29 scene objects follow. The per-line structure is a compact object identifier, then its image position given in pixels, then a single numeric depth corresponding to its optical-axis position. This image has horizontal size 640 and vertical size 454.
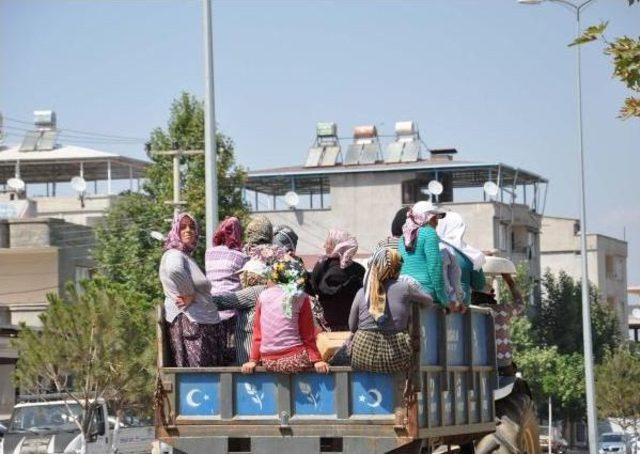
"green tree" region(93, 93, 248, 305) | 42.59
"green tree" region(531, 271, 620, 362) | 83.44
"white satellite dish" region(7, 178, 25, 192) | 79.00
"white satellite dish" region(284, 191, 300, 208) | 84.00
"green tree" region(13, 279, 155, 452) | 35.47
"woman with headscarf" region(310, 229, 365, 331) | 12.54
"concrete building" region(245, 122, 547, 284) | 83.69
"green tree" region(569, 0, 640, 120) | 11.87
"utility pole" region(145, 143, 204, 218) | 40.78
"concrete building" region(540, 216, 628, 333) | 97.41
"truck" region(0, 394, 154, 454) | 32.97
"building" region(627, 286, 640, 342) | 108.37
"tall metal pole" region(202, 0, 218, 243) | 24.55
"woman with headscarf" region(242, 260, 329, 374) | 11.51
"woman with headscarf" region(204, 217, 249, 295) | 12.68
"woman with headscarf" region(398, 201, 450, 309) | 12.17
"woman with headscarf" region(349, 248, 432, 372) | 11.14
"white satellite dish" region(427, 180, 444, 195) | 78.44
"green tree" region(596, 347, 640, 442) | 61.88
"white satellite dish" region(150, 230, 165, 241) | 42.18
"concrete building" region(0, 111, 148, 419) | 62.19
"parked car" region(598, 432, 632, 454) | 59.42
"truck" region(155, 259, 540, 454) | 11.26
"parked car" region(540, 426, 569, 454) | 60.35
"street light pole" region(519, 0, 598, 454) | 42.91
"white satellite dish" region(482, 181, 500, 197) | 79.12
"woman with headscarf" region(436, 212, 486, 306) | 13.59
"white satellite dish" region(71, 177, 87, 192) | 78.31
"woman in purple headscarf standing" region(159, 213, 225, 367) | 12.06
